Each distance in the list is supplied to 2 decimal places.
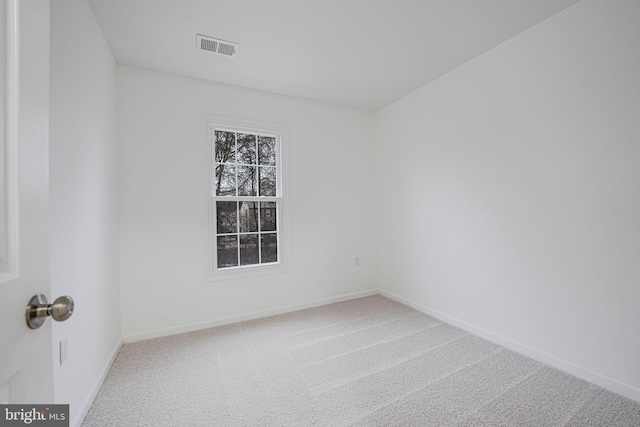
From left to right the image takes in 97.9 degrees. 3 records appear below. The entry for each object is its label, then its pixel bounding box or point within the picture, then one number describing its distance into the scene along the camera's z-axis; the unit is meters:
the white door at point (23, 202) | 0.59
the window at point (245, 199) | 3.08
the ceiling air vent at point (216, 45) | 2.32
